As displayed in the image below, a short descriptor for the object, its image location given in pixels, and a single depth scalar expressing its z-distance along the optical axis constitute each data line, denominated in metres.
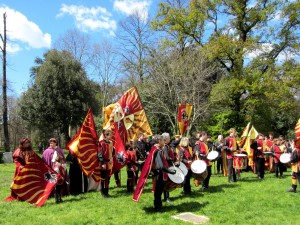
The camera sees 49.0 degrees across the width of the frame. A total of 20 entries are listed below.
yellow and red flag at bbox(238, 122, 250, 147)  15.21
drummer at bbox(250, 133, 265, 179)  12.89
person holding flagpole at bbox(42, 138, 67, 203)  8.95
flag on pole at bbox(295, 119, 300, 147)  9.30
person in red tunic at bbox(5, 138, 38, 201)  9.02
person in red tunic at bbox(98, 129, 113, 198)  9.22
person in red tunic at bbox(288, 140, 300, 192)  9.46
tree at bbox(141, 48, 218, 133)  25.64
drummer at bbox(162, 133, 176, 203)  7.69
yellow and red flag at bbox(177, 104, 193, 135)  11.77
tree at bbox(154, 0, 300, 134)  25.34
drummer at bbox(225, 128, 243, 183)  11.53
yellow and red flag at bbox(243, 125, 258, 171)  14.76
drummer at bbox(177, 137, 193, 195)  9.42
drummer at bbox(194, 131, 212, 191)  10.07
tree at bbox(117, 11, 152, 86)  31.46
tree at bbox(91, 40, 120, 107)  40.09
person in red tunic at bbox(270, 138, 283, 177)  13.63
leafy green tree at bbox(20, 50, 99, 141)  28.86
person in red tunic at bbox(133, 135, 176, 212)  7.53
